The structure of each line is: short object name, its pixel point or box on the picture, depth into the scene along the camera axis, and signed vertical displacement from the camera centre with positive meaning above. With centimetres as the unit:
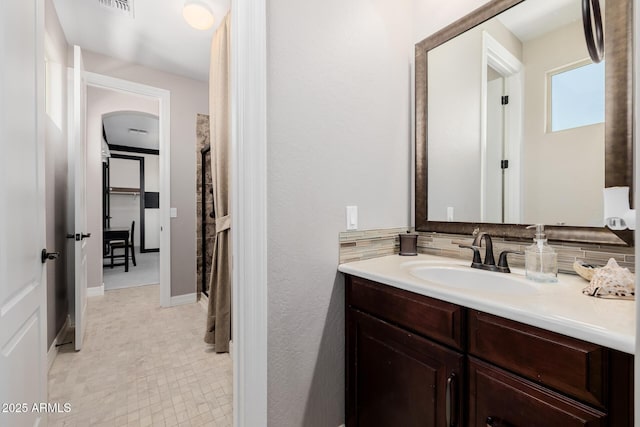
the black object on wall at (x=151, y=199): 751 +34
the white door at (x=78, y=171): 207 +32
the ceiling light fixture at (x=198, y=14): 195 +141
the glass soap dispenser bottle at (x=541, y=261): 100 -18
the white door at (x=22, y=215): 86 -1
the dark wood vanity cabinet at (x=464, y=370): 63 -46
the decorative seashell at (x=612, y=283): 79 -21
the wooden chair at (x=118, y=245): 503 -60
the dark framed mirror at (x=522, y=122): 98 +39
